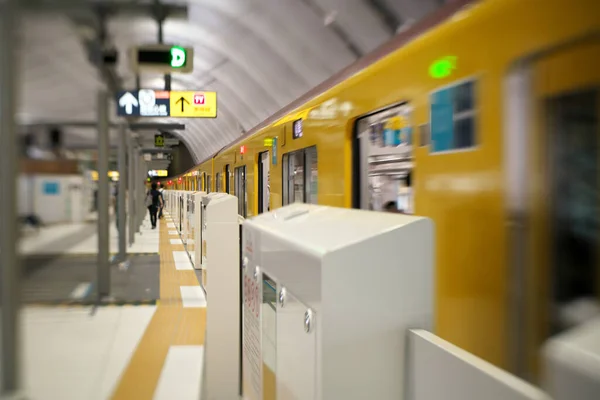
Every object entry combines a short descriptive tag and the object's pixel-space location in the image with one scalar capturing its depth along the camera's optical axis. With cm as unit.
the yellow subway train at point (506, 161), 170
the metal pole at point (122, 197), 990
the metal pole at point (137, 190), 1734
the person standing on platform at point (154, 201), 1997
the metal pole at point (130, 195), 1362
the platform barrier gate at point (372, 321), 116
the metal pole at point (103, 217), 715
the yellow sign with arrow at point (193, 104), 1080
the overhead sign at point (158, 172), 4678
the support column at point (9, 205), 319
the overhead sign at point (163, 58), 791
